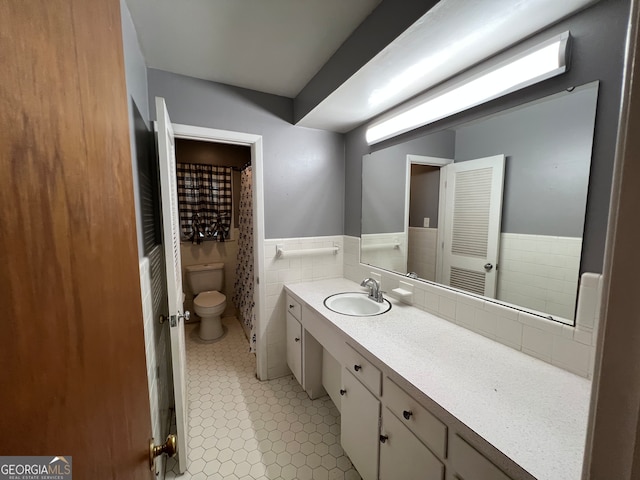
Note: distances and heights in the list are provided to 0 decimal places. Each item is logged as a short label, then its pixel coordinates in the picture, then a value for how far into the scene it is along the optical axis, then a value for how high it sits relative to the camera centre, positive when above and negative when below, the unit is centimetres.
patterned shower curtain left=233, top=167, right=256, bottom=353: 247 -50
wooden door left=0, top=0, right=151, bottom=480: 26 -3
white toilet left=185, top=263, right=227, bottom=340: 270 -91
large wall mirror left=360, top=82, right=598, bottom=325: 96 +7
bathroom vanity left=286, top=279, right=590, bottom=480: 67 -58
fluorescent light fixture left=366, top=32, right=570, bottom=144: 92 +58
